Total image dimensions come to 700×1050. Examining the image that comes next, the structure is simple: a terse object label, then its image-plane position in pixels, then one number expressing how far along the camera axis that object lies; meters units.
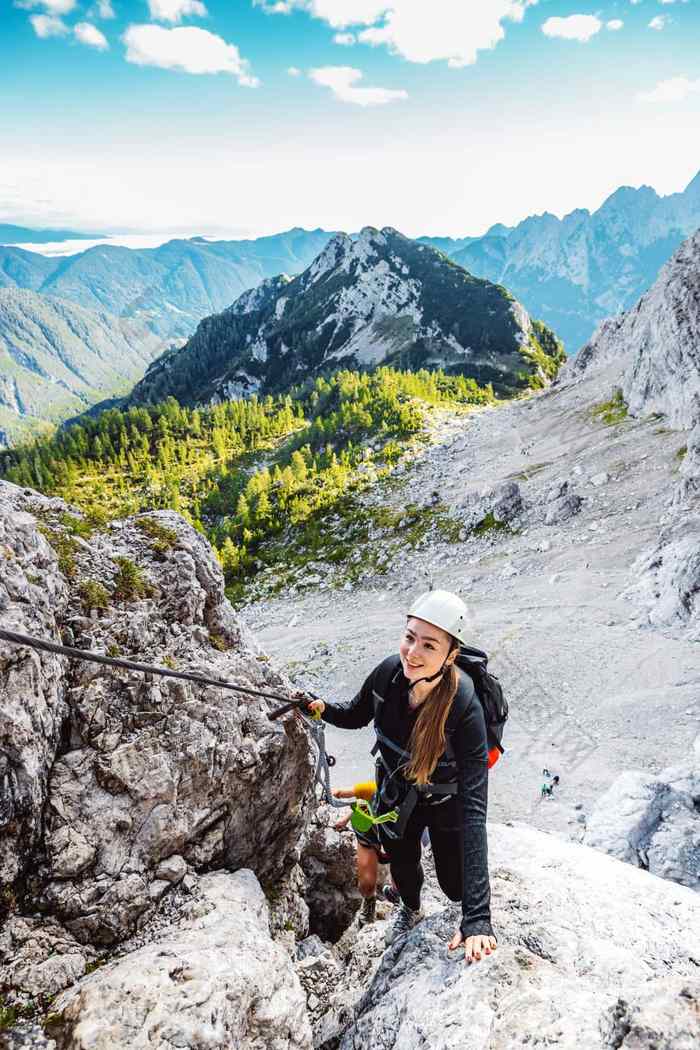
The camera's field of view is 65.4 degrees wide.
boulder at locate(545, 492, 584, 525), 47.38
